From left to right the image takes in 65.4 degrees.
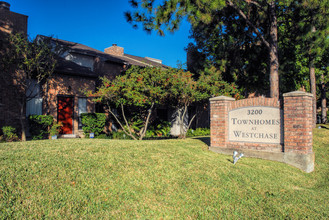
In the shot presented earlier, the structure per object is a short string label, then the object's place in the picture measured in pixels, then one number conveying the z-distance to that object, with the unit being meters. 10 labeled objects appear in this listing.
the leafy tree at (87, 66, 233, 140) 10.46
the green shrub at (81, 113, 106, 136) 14.23
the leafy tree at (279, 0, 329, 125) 11.09
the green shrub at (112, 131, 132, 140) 14.69
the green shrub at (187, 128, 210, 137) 17.97
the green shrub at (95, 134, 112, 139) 14.23
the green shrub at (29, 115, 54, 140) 12.16
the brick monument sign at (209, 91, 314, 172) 7.12
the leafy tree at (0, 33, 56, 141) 10.85
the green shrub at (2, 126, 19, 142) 11.12
